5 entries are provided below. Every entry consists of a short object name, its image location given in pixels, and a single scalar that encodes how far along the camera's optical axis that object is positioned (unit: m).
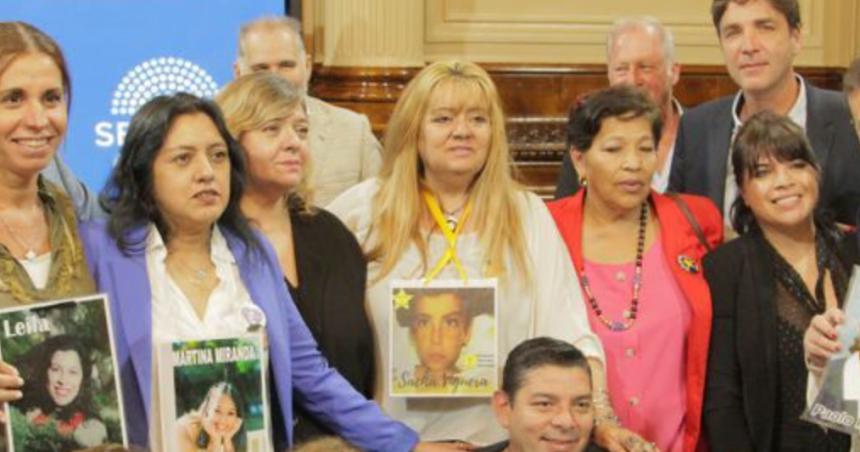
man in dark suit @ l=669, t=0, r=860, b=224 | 3.65
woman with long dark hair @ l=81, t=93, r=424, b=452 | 2.67
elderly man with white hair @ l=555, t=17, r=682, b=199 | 4.09
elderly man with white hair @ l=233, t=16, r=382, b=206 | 4.06
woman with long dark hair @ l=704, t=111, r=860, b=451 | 3.21
